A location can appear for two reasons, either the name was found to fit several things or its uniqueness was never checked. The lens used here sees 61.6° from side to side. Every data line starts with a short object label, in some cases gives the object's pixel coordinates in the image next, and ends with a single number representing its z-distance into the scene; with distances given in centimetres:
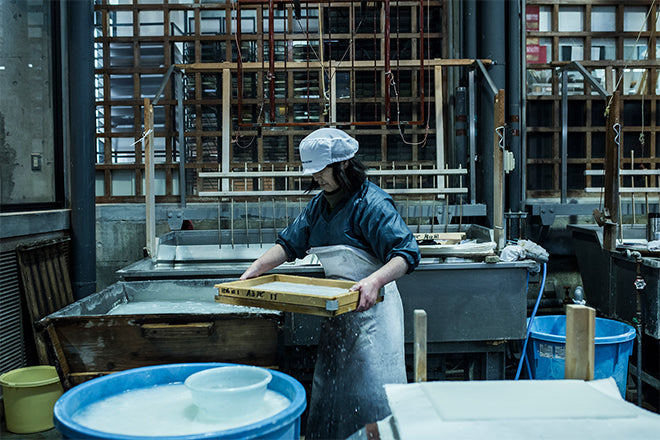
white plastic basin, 140
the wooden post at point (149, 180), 387
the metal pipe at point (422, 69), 441
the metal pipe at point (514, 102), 497
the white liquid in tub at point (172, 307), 303
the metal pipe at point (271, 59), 424
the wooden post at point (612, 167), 388
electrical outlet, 435
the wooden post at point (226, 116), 463
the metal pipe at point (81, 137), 441
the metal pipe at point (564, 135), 495
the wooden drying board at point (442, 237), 376
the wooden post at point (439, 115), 470
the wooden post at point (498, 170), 369
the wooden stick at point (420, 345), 154
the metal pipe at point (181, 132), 489
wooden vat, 246
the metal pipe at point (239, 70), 446
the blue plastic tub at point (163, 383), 123
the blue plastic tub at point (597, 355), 332
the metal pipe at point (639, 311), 353
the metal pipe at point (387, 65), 410
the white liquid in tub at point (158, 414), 142
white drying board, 125
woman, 239
